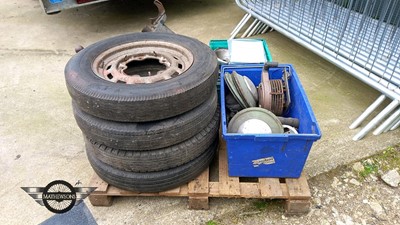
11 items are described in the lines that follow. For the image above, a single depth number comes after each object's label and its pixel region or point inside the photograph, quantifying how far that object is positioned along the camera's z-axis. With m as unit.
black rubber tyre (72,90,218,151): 1.79
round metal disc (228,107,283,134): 2.13
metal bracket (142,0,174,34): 3.33
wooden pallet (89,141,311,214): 2.03
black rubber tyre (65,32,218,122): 1.71
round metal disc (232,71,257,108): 2.42
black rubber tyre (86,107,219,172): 1.88
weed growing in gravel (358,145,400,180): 2.41
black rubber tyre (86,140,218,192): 1.97
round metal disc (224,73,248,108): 2.44
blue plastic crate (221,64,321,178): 1.91
